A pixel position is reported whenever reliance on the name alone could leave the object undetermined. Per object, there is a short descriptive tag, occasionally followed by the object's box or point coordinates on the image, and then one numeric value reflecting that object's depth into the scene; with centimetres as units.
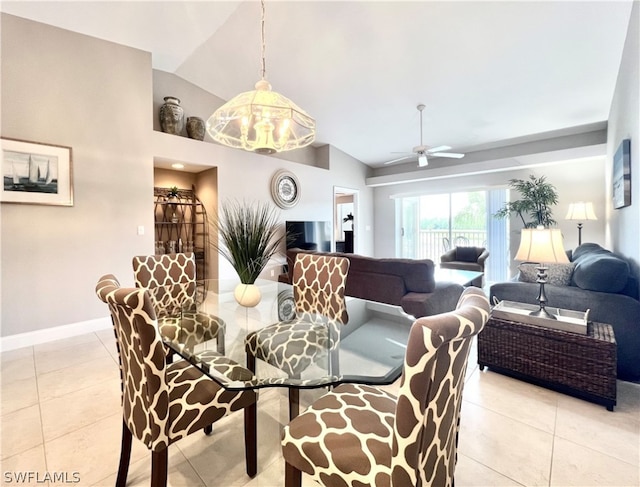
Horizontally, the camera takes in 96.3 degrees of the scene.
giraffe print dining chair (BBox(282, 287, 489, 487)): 69
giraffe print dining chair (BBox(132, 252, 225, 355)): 186
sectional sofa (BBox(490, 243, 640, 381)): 211
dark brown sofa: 289
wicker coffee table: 186
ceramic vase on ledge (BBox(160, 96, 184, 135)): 411
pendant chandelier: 193
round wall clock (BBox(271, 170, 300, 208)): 538
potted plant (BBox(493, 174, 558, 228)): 516
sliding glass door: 618
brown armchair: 550
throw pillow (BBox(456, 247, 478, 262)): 584
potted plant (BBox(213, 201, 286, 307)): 181
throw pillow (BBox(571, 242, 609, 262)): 353
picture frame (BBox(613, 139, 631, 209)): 254
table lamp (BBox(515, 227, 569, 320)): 201
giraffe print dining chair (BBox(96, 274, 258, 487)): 101
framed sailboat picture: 289
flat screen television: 559
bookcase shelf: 481
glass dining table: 125
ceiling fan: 414
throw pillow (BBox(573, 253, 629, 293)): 215
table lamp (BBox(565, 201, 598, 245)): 441
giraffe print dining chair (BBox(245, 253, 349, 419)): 156
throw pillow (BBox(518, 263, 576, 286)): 254
